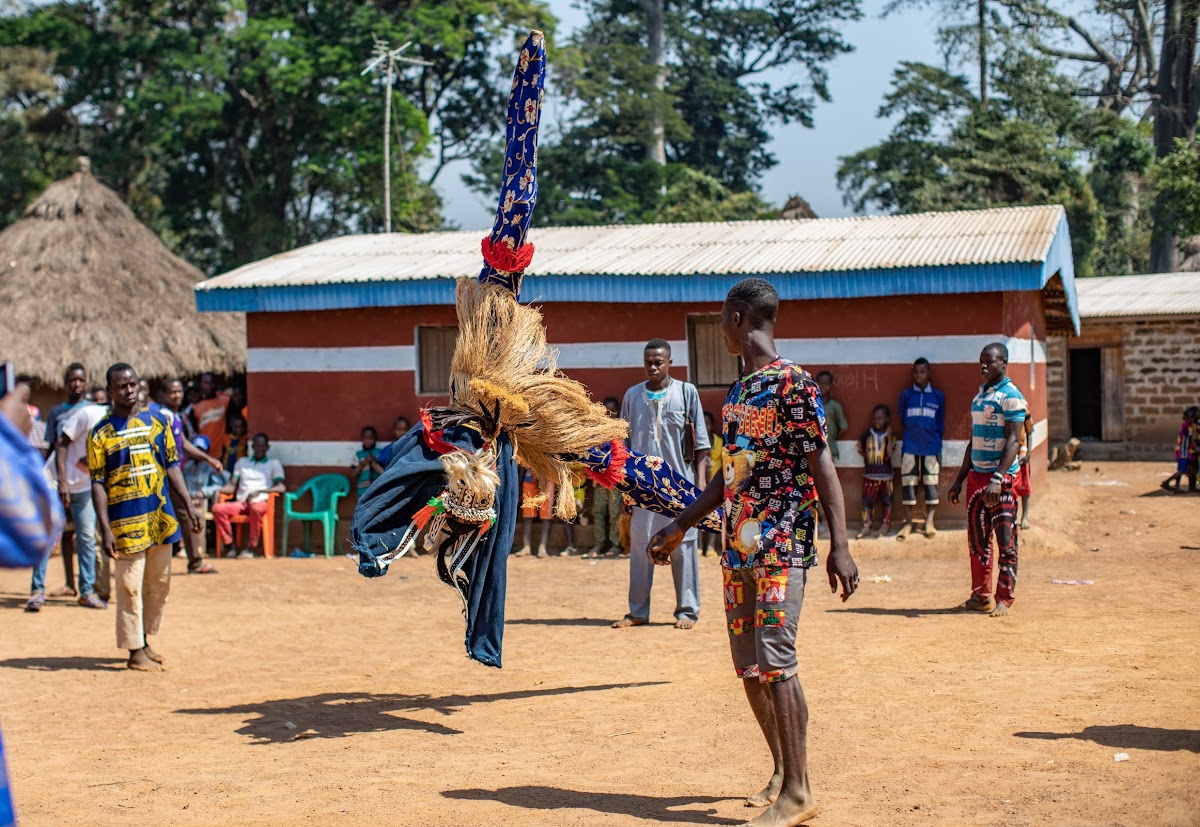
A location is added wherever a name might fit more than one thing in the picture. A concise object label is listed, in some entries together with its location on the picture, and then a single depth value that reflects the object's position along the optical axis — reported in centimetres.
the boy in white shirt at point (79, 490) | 993
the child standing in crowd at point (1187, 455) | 1517
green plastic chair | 1370
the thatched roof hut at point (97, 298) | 1648
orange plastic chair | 1350
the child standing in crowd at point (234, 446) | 1423
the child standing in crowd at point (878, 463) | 1234
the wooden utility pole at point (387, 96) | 2436
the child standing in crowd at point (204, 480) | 1338
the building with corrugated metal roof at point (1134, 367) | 1973
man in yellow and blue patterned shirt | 747
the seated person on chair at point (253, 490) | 1345
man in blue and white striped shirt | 817
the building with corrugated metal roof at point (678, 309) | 1225
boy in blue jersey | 1205
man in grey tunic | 821
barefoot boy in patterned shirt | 447
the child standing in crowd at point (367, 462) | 1355
